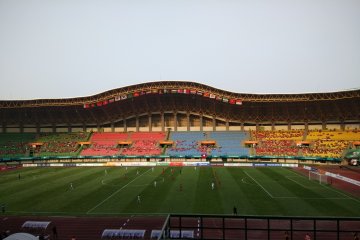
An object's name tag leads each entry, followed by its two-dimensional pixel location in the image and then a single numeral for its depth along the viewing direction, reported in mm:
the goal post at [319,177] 47562
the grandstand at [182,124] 79562
